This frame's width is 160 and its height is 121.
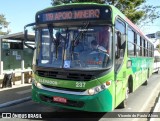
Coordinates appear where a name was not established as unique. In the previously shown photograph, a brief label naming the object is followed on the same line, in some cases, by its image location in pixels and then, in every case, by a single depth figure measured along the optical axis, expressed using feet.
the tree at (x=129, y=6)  42.17
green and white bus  12.70
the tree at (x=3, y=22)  128.77
